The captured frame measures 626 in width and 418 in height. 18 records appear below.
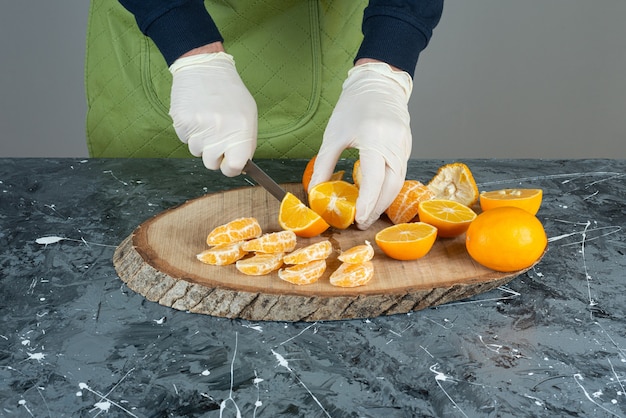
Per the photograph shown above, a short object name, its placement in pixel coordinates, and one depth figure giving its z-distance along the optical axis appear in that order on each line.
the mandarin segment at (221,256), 1.28
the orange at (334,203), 1.43
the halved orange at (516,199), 1.47
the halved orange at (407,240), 1.29
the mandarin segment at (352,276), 1.22
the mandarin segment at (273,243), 1.32
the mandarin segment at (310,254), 1.27
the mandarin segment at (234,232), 1.36
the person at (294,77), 1.46
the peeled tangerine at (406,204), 1.51
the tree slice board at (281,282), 1.19
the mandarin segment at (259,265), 1.25
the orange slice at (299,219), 1.39
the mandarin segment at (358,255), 1.28
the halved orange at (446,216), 1.40
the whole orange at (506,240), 1.27
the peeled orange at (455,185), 1.57
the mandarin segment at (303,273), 1.23
